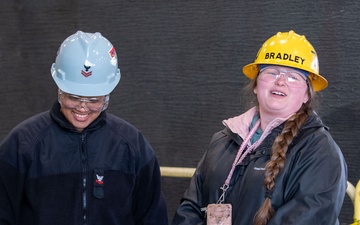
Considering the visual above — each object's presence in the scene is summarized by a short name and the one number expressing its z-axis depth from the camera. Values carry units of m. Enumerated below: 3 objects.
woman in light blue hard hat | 3.59
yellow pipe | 4.61
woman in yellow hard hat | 3.30
